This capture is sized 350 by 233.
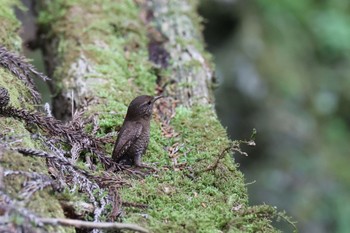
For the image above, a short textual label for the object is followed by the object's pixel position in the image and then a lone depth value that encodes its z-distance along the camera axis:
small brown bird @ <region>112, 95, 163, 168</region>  7.02
